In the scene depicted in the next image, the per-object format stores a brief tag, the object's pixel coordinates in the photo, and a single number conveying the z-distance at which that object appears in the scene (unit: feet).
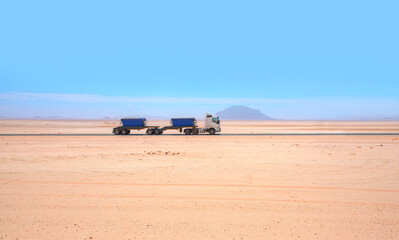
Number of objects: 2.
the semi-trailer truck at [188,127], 135.33
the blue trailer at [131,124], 139.54
